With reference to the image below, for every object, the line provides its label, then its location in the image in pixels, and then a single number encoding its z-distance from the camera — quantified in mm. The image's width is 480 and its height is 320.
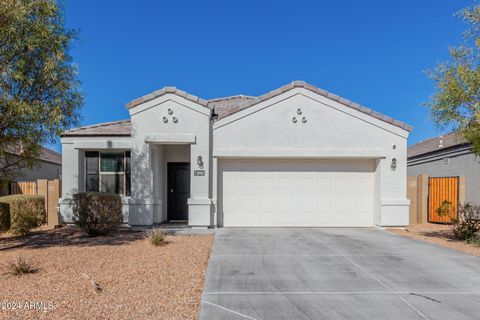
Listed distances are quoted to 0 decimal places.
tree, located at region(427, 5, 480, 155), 8906
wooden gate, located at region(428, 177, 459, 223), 13688
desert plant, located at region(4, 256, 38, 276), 6195
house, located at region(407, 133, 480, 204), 16859
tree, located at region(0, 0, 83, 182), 7352
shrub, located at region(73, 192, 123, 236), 9859
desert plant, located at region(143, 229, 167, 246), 8664
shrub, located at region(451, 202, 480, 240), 10055
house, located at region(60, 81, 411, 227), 11453
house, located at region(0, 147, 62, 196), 22567
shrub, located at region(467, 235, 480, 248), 9241
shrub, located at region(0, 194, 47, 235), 11125
